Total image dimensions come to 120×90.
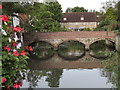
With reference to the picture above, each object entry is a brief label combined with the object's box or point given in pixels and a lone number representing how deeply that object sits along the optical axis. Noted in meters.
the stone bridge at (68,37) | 22.56
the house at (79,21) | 44.41
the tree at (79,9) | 57.53
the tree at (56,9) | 32.90
